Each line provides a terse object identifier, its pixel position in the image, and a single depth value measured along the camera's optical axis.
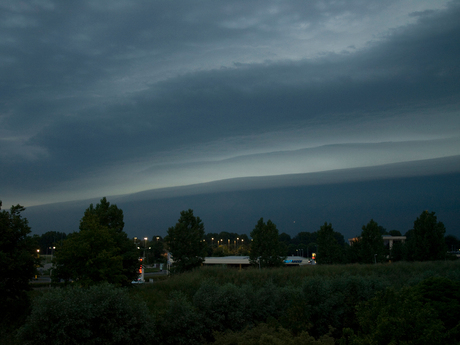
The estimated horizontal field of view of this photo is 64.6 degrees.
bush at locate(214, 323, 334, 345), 12.84
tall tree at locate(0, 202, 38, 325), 21.09
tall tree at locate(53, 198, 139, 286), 22.08
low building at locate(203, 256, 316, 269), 63.34
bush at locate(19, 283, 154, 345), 14.73
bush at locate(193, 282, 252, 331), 19.11
